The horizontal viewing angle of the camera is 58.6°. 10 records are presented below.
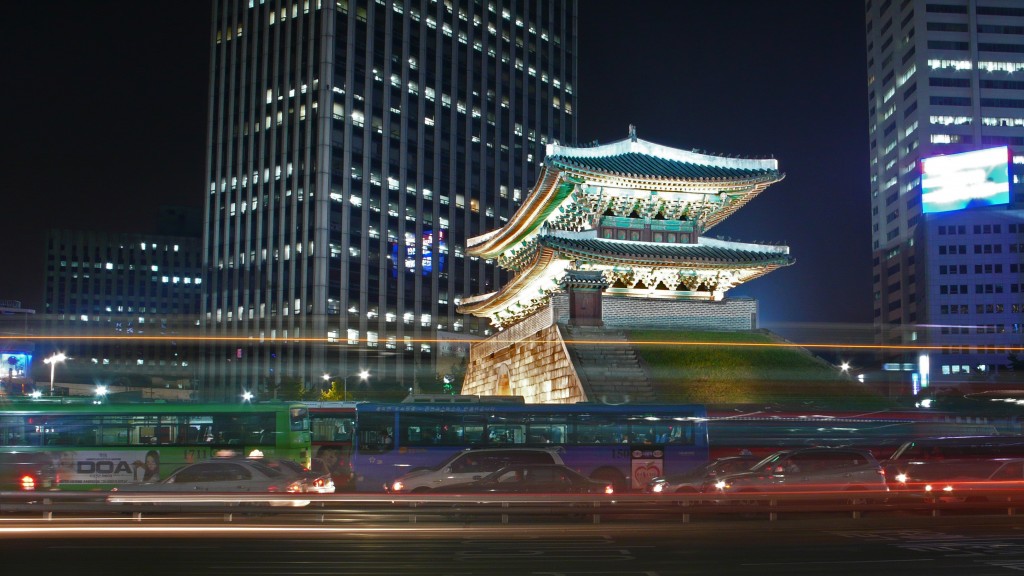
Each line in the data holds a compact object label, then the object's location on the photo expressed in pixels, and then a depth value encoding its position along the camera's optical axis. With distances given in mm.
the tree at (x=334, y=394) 56800
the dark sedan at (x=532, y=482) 19859
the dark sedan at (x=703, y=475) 21406
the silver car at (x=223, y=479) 19234
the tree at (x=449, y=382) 64019
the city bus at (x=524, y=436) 24594
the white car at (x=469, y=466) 21000
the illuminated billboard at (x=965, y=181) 74062
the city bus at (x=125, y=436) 23594
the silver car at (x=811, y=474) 20406
